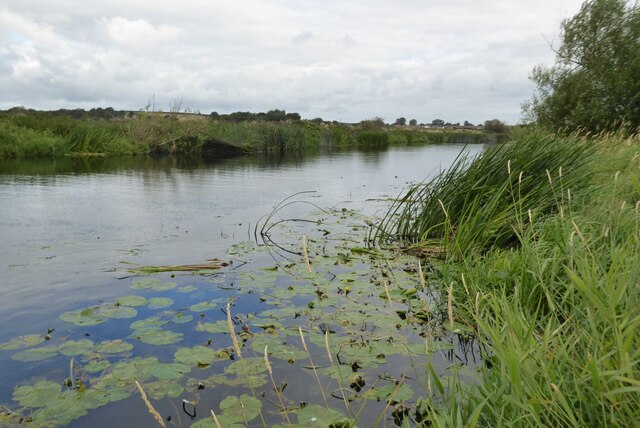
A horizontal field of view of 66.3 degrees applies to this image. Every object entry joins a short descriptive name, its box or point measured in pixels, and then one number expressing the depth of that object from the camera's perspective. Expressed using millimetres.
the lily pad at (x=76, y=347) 4383
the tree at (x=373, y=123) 70000
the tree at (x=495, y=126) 92025
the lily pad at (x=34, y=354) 4262
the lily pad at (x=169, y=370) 4004
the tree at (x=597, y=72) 21250
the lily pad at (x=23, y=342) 4491
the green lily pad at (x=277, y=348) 4453
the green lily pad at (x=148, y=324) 4973
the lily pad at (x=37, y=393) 3589
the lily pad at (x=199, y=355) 4270
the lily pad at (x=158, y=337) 4648
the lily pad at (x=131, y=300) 5586
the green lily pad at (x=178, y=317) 5191
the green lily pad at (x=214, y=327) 4980
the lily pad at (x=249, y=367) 4127
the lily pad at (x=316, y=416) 3363
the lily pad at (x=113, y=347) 4414
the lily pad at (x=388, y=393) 3764
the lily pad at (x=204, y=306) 5523
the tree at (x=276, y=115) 69075
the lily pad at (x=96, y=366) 4074
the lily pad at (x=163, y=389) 3753
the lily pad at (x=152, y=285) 6188
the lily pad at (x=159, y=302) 5566
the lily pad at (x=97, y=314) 5078
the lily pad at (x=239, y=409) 3410
